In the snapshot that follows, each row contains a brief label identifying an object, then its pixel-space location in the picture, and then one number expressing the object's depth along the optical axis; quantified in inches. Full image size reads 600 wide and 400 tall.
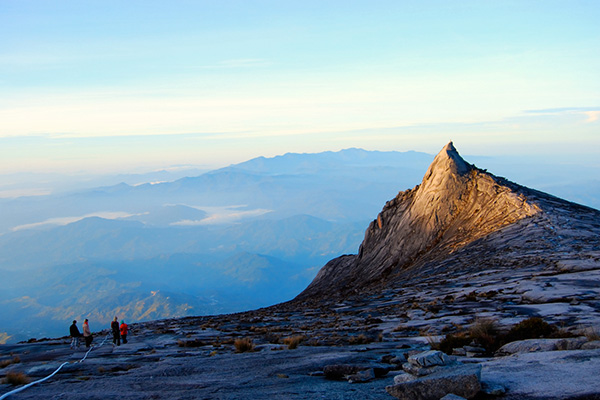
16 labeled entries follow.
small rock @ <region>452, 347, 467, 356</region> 576.6
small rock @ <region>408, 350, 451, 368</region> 416.2
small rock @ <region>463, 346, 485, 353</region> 578.5
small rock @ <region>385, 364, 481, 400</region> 369.7
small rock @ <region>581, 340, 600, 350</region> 482.3
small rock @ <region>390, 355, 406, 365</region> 551.5
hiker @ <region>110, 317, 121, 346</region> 971.9
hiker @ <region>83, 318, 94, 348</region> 1016.2
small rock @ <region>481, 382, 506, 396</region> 372.8
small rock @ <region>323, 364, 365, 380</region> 502.9
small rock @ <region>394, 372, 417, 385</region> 403.9
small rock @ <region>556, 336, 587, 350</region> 498.0
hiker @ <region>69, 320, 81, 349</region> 1018.1
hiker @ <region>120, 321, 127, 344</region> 989.4
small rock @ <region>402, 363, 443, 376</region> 406.0
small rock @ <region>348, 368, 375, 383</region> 474.6
